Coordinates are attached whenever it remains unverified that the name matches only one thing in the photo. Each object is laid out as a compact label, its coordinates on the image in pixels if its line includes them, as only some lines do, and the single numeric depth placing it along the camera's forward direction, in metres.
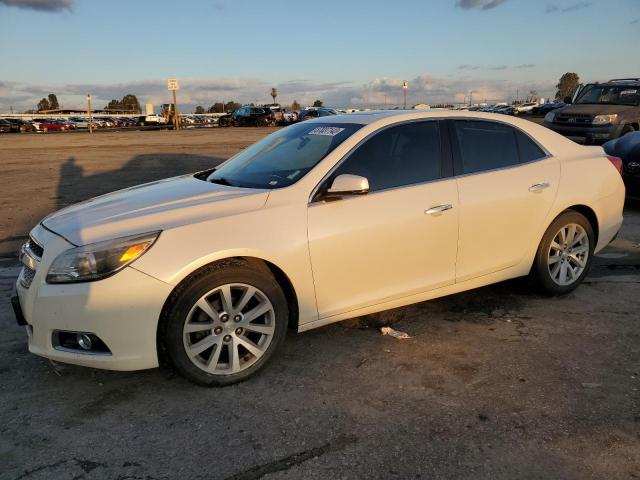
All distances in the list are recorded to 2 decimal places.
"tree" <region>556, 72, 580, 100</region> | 145.12
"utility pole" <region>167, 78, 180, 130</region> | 30.62
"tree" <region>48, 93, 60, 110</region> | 144.34
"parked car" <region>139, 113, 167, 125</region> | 52.78
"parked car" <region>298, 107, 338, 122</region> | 34.06
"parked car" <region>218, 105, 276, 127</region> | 39.28
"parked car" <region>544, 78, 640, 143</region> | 13.57
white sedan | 3.04
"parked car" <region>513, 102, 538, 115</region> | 65.56
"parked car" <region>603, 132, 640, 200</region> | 7.85
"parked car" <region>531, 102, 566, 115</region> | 65.46
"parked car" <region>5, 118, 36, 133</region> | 48.91
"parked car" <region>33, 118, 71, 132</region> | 51.56
